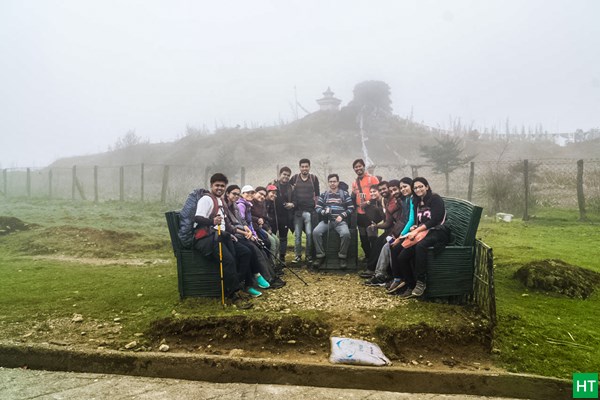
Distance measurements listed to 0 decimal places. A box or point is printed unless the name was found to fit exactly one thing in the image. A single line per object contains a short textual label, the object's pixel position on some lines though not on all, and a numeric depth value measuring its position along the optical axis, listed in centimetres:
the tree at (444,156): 2408
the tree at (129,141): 5006
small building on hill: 6000
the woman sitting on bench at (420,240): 483
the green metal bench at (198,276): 497
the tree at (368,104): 5406
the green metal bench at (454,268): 470
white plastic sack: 348
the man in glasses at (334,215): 663
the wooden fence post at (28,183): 2477
